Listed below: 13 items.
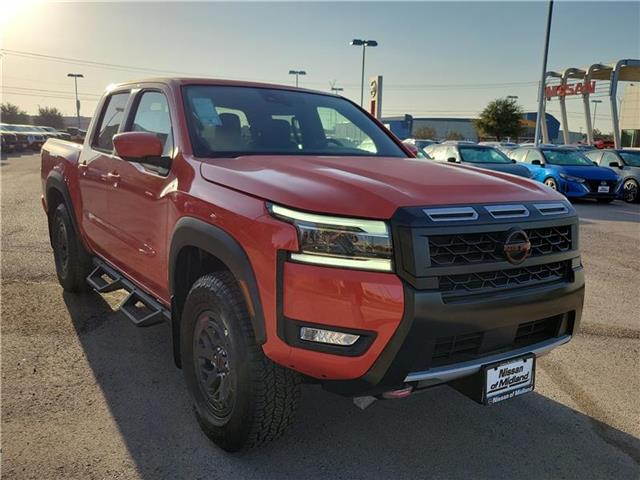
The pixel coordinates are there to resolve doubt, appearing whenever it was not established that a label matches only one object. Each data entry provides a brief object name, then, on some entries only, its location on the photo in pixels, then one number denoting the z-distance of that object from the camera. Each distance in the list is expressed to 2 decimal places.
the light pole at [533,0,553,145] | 22.62
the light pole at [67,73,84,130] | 68.19
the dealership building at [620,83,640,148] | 49.78
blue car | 14.16
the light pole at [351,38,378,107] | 33.69
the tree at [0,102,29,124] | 78.50
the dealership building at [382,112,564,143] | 76.56
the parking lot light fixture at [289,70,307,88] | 42.37
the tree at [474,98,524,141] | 51.84
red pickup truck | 2.15
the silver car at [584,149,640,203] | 15.31
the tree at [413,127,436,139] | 75.23
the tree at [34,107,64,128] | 86.94
